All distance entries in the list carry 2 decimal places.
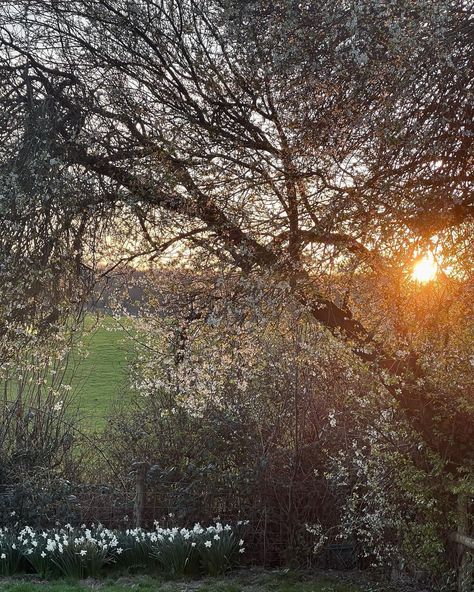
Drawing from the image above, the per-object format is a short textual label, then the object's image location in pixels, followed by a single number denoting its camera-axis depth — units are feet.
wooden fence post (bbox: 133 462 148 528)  28.94
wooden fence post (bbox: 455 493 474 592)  19.17
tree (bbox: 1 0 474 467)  14.16
